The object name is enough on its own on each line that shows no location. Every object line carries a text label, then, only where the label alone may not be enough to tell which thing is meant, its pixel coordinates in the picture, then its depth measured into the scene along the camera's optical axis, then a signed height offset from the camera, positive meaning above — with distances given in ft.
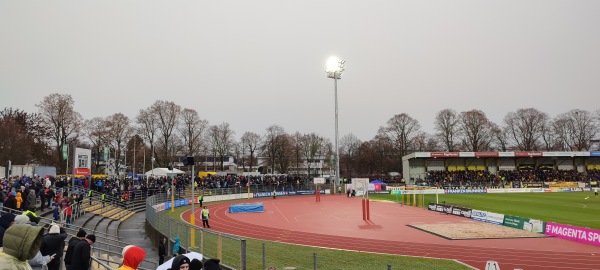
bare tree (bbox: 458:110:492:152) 294.46 +25.23
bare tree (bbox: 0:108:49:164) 143.13 +10.52
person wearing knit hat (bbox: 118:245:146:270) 16.15 -3.84
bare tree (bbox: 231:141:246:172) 336.90 +12.11
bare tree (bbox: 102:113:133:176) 229.45 +20.38
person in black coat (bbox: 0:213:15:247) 25.82 -3.67
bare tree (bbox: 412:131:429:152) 321.71 +16.36
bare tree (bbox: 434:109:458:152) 300.61 +27.86
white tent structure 159.22 -3.00
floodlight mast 195.42 +47.68
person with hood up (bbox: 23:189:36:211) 62.34 -5.48
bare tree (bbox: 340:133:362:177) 365.81 +9.96
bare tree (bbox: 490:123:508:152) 306.90 +18.33
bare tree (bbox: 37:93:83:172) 180.69 +22.74
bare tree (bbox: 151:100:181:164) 224.33 +27.65
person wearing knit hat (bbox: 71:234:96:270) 20.89 -4.85
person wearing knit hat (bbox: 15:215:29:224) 22.30 -3.04
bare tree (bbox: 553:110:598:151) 300.61 +24.71
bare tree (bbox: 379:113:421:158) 310.65 +26.68
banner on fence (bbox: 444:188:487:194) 207.78 -15.17
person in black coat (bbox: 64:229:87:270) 24.49 -5.24
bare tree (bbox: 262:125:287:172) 311.88 +16.03
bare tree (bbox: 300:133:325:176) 338.54 +14.99
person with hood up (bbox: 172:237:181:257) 50.97 -10.86
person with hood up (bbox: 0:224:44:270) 11.53 -2.42
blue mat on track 126.30 -14.38
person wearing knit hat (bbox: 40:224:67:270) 22.86 -4.74
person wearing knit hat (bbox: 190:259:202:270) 15.59 -4.00
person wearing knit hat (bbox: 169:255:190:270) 15.93 -4.03
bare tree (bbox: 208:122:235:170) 297.12 +20.56
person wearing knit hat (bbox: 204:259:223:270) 15.90 -4.09
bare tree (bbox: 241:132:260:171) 339.36 +18.14
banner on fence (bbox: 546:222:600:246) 71.92 -13.80
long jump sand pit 77.00 -14.67
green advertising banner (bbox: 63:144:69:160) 90.12 +3.40
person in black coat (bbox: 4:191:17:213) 55.16 -5.12
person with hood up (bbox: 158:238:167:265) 52.75 -12.02
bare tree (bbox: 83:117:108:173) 226.99 +18.51
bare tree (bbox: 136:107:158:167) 224.33 +24.34
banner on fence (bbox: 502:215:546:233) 82.64 -13.67
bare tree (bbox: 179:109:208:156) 239.30 +21.33
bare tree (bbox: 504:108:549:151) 302.04 +27.59
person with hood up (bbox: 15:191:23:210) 59.18 -5.05
